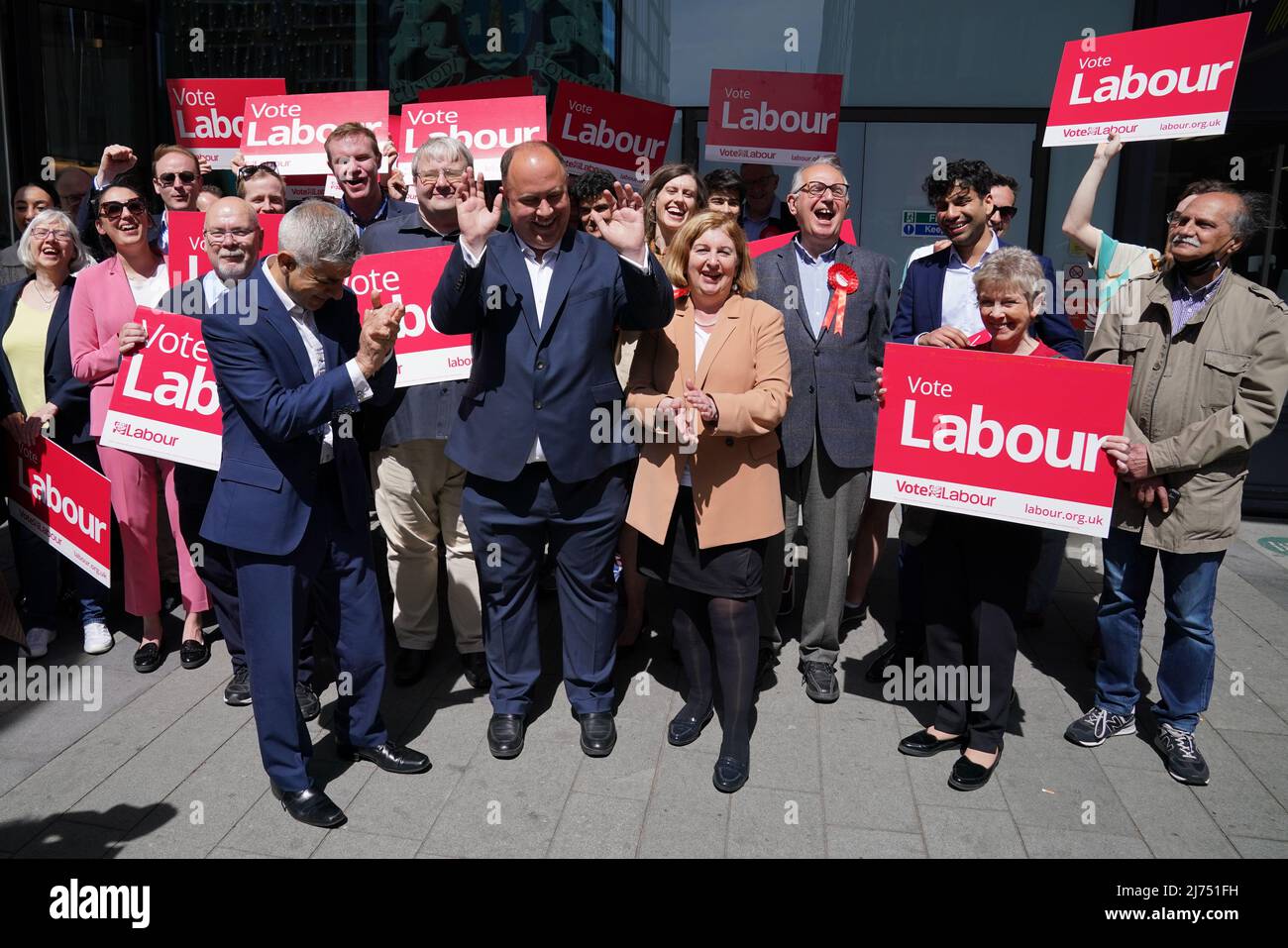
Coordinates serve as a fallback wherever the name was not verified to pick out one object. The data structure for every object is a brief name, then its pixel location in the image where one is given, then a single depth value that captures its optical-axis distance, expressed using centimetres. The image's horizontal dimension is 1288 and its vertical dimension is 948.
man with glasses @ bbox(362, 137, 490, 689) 445
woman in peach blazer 384
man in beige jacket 369
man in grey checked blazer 444
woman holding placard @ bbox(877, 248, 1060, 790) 371
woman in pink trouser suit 474
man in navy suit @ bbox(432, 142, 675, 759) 371
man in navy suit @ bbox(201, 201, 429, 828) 328
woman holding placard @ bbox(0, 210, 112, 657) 493
